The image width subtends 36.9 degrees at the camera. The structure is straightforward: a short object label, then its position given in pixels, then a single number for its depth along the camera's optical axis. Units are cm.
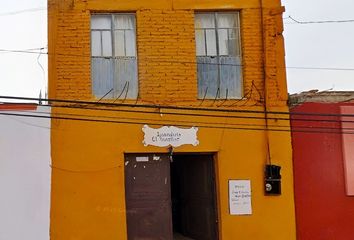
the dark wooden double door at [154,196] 1152
